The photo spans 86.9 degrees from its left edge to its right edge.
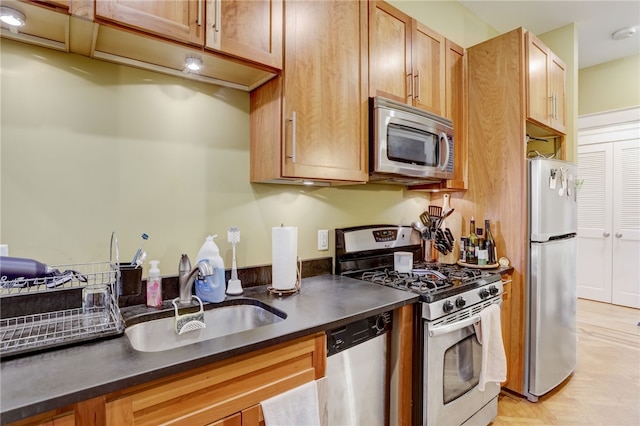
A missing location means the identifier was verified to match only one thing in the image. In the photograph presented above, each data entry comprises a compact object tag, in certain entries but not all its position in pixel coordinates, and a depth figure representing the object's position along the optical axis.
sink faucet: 1.38
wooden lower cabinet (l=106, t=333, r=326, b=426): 0.85
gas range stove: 1.62
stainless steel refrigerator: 2.19
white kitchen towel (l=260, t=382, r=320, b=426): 1.07
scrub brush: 1.54
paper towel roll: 1.57
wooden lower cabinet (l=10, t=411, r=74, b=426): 0.73
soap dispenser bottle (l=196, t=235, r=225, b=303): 1.43
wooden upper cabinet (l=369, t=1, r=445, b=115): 1.80
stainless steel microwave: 1.76
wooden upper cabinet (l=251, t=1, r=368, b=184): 1.47
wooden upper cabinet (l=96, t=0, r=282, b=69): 1.09
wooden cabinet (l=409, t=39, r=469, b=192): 2.27
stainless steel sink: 1.24
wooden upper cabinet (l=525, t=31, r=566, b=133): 2.29
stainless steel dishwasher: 1.28
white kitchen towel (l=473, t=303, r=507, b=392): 1.76
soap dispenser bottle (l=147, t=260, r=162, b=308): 1.34
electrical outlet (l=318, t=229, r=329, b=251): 1.98
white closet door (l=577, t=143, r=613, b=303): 4.25
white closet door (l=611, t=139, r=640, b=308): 4.03
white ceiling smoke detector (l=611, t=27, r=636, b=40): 3.31
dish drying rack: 0.93
